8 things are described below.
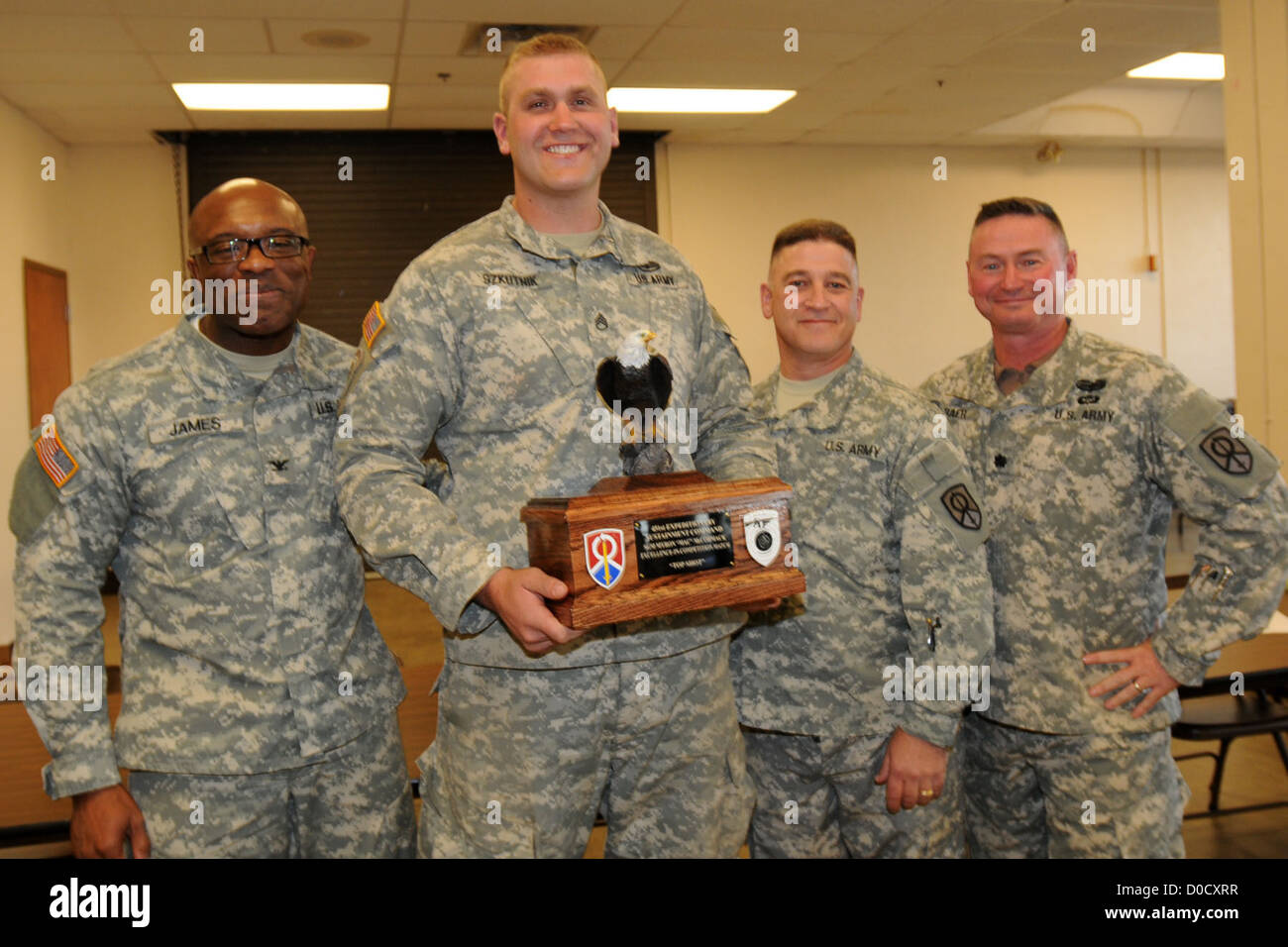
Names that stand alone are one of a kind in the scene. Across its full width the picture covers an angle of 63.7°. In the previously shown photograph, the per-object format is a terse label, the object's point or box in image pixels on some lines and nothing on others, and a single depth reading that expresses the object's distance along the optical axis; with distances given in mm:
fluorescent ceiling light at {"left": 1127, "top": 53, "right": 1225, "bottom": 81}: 7246
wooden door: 6906
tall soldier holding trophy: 1605
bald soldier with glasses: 1752
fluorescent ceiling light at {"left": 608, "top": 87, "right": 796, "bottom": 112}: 7168
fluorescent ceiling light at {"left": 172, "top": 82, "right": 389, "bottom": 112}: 6543
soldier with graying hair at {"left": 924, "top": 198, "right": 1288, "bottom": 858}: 2018
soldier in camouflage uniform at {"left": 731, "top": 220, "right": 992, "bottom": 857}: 2025
